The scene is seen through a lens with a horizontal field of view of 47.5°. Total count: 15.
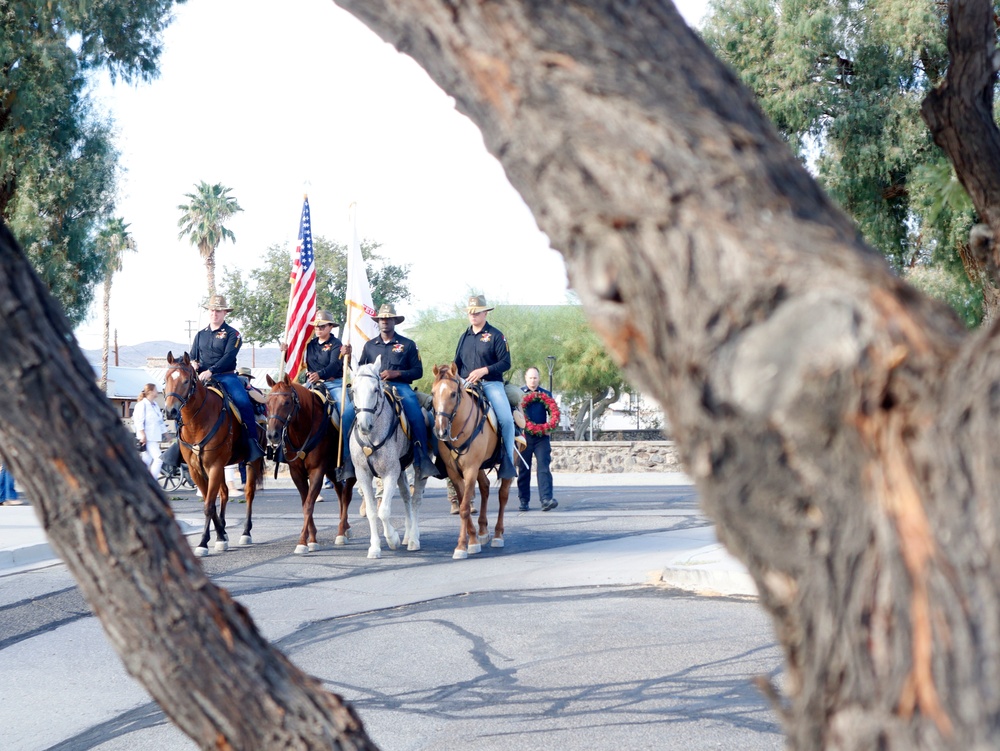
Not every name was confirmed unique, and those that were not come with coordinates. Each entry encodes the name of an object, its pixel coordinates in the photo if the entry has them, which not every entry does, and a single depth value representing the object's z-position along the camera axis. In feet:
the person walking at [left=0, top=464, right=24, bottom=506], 70.64
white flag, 60.49
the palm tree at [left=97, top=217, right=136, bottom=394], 200.13
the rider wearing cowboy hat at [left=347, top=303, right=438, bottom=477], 46.83
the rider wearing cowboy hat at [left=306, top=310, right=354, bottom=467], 51.83
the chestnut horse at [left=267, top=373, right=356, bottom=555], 45.88
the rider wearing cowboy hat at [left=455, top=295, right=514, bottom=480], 47.24
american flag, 57.47
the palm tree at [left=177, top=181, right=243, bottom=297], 207.51
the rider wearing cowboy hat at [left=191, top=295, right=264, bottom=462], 48.96
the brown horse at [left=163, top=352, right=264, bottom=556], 44.60
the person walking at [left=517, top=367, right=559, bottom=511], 65.31
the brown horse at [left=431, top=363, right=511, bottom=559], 43.75
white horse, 43.55
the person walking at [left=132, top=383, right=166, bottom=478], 75.77
